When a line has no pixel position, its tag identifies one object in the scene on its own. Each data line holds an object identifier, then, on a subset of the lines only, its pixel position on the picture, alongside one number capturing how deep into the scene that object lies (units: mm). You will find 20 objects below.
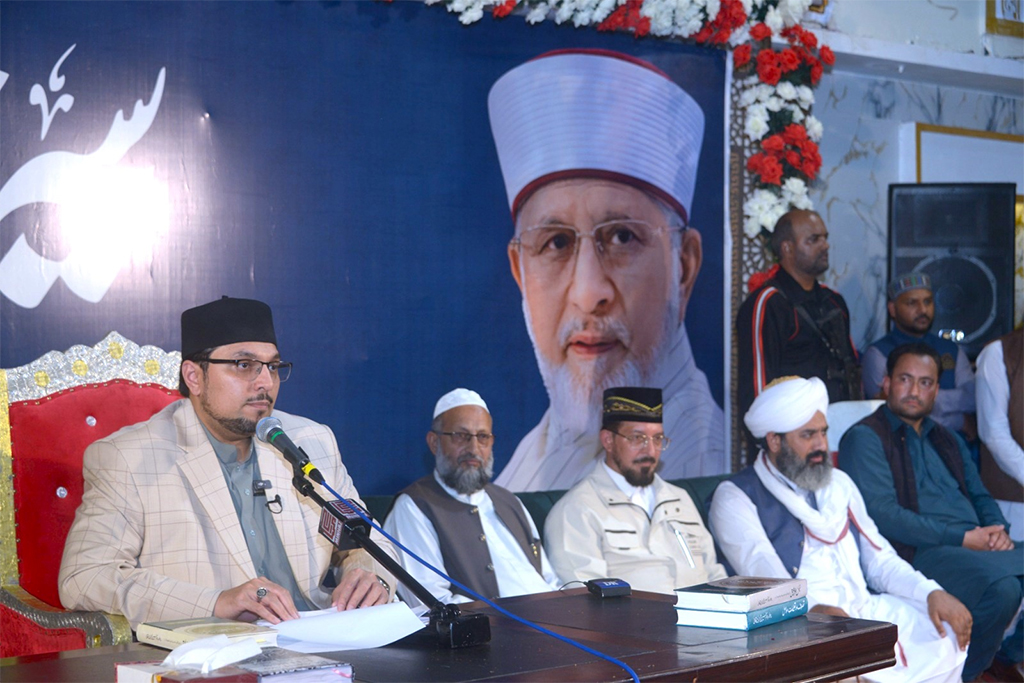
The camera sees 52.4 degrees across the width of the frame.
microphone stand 1962
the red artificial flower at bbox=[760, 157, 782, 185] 5258
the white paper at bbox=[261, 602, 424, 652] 1965
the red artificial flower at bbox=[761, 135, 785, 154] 5266
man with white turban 3695
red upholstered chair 3006
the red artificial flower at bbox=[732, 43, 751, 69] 5250
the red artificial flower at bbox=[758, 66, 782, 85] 5266
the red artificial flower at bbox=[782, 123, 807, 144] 5328
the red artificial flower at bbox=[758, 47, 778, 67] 5266
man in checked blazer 2582
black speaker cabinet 5789
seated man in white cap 3494
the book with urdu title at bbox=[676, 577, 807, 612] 2188
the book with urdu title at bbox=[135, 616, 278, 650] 1795
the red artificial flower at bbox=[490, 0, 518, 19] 4516
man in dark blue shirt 4094
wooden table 1801
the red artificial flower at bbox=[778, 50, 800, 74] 5281
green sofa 3629
